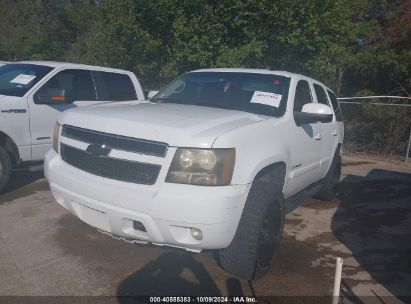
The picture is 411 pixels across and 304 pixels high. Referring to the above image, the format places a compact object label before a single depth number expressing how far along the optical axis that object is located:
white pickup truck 5.23
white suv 2.80
